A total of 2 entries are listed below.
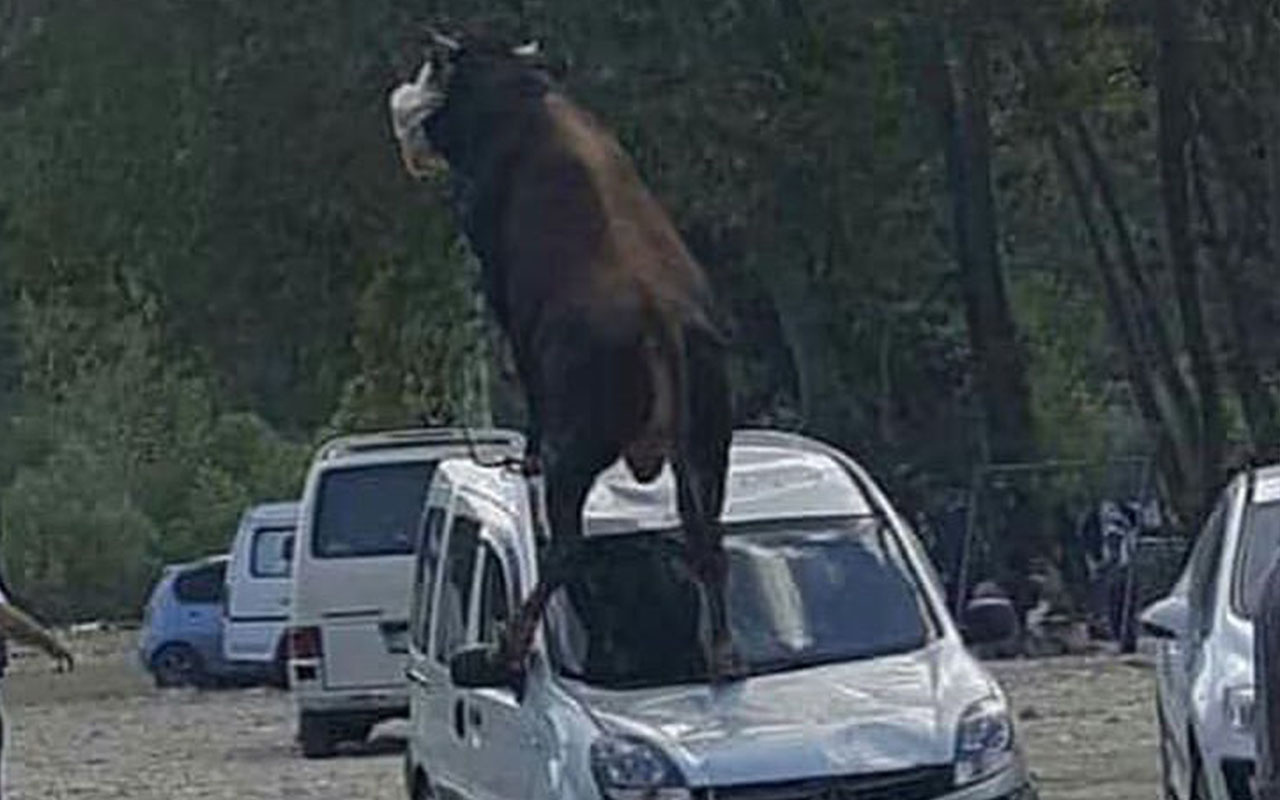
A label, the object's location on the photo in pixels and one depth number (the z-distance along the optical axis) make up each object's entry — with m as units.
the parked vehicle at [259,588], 42.12
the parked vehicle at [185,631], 47.59
